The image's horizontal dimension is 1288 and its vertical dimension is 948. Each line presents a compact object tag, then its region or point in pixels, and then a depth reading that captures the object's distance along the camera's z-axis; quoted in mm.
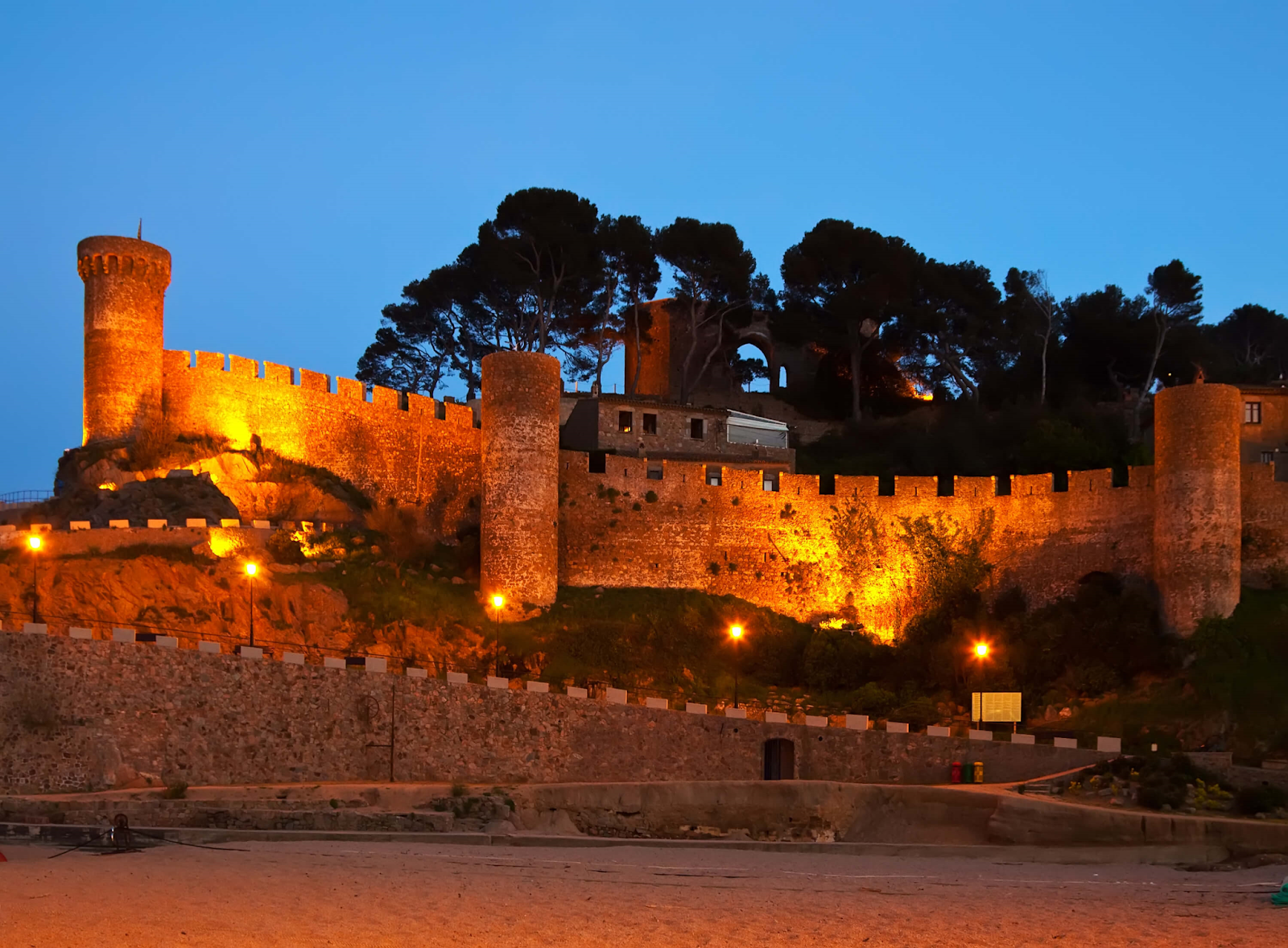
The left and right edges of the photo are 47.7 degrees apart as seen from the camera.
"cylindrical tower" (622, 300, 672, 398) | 55719
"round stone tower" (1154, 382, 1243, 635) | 34594
